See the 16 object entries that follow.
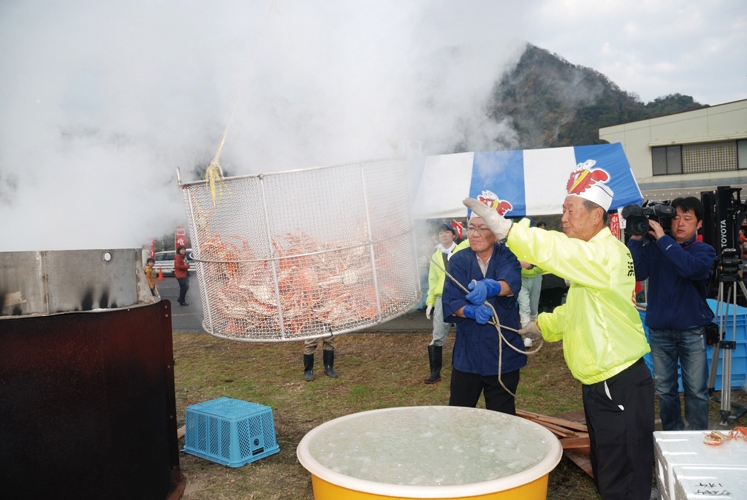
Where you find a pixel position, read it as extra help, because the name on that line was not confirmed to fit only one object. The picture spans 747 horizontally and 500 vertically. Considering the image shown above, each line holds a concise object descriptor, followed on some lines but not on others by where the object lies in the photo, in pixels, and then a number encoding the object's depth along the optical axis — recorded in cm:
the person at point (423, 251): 494
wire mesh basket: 292
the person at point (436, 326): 661
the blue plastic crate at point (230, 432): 476
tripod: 461
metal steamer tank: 308
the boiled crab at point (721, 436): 258
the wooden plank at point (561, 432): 451
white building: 2255
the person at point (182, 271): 1561
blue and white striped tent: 1043
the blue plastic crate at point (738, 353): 554
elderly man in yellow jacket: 289
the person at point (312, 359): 724
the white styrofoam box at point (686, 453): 243
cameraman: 426
